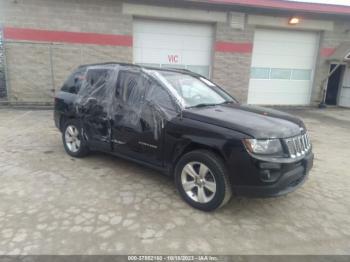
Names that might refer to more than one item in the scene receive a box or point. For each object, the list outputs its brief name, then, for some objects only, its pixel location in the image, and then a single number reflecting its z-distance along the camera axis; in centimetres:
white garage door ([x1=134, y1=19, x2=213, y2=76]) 1121
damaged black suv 296
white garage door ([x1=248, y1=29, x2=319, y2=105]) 1252
